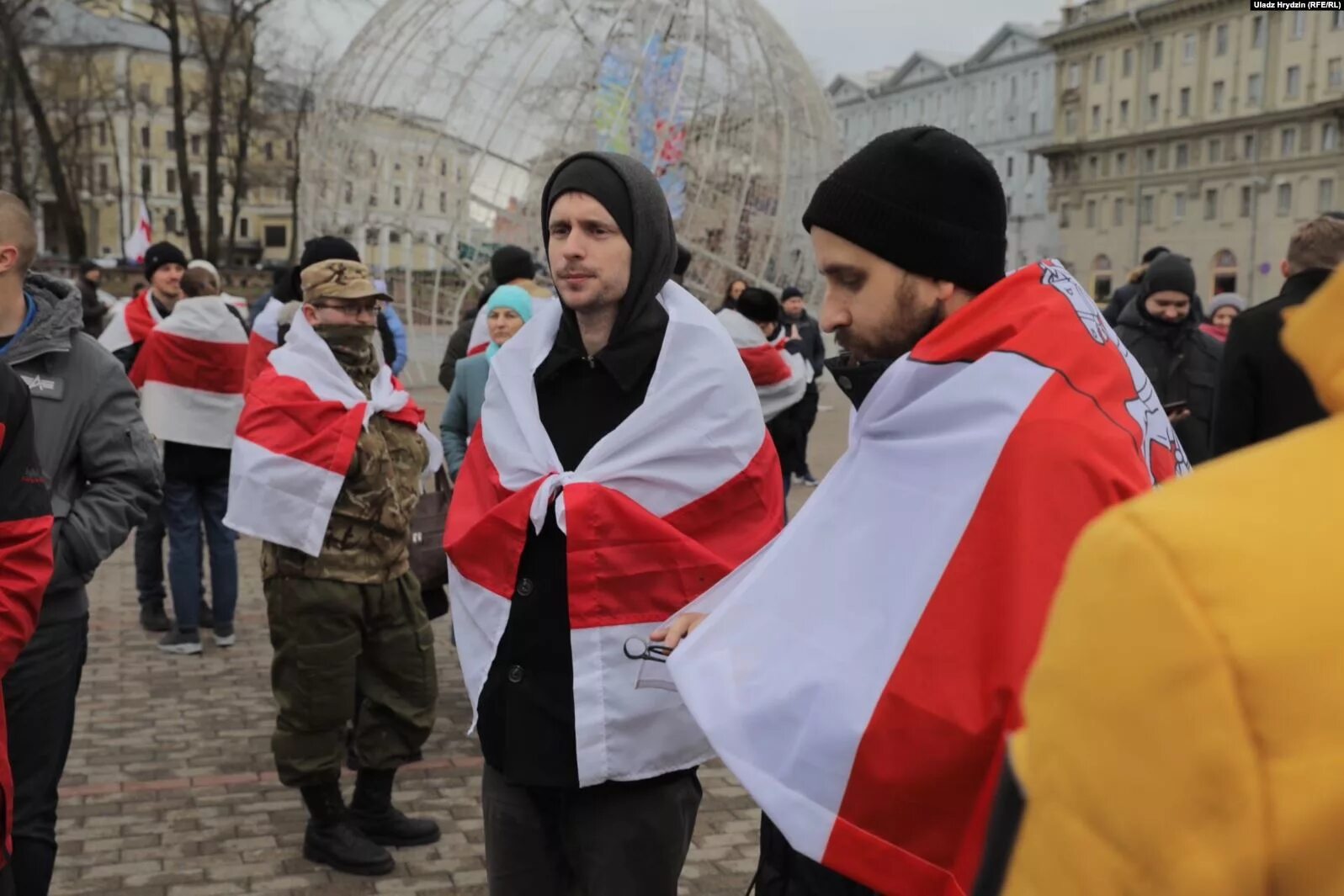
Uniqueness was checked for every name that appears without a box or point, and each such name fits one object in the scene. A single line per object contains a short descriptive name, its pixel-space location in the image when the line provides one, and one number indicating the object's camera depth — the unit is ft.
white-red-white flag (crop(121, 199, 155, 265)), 61.77
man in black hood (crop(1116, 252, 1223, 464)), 23.27
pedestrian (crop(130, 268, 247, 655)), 26.27
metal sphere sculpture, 65.72
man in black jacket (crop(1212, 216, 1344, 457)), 15.67
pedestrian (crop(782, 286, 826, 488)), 45.21
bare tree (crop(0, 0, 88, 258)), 105.09
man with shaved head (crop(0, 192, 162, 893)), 12.41
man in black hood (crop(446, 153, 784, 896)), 10.19
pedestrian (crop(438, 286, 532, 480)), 21.49
